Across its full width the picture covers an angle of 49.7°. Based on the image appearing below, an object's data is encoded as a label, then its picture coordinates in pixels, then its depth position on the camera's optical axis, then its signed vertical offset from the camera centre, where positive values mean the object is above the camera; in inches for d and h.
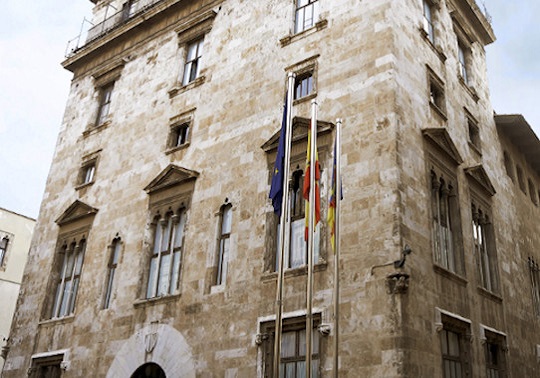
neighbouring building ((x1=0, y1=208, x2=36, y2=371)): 1376.7 +391.9
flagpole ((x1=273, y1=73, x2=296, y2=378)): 379.3 +158.6
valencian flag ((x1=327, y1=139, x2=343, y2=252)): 479.2 +180.5
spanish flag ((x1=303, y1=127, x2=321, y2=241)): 454.7 +190.7
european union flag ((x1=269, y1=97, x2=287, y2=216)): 453.4 +189.6
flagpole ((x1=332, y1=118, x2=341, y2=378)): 438.0 +155.7
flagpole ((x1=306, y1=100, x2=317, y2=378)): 386.9 +153.1
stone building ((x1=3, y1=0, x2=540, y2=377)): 516.4 +248.3
